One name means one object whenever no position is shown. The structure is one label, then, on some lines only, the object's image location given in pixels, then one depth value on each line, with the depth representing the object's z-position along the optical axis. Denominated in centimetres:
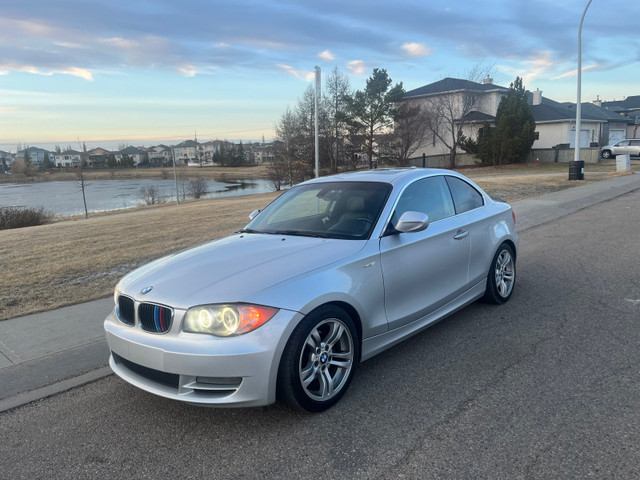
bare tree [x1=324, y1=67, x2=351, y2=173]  4931
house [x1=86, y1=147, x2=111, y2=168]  14638
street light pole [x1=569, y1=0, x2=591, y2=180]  2033
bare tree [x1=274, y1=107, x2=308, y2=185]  5234
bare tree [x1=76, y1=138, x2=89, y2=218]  5403
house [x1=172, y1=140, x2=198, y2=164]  16256
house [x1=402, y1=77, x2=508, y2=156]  4219
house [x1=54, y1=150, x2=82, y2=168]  16475
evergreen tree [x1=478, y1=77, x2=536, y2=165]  3828
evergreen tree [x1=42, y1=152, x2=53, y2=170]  13730
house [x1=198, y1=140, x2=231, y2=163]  17200
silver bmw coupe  284
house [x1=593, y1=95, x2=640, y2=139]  6278
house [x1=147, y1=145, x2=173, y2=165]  16650
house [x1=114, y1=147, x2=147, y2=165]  16735
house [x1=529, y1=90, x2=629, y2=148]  4238
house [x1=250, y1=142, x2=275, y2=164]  13525
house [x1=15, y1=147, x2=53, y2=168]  16538
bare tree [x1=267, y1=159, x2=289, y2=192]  5278
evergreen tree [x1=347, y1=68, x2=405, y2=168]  4519
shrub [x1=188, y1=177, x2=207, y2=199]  5551
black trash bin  2075
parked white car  3859
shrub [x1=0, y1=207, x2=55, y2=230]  2291
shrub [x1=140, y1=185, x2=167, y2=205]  4953
